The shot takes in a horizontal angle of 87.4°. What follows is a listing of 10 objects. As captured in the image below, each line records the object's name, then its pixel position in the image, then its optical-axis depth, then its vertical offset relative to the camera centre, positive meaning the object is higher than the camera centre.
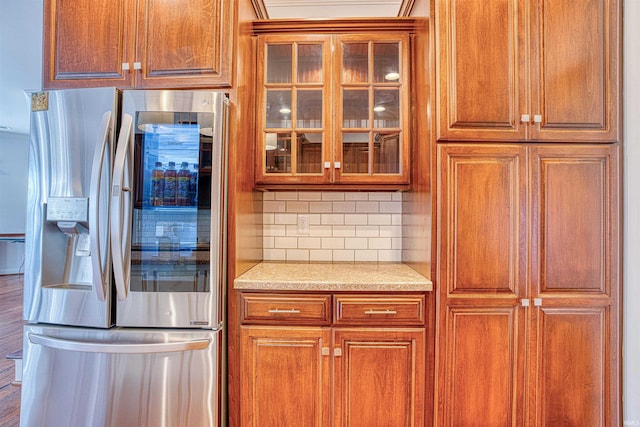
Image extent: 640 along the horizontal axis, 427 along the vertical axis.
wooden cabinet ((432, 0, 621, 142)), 1.58 +0.70
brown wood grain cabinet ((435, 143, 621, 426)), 1.54 -0.31
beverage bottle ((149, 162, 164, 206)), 1.50 +0.14
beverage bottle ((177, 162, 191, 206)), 1.50 +0.14
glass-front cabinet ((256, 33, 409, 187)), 1.90 +0.62
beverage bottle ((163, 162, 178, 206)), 1.50 +0.15
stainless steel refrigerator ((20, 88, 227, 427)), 1.47 -0.21
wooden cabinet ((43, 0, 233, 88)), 1.61 +0.85
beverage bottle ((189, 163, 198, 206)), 1.51 +0.13
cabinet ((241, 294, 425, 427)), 1.55 -0.72
